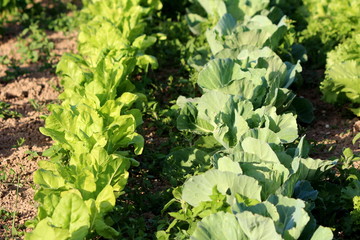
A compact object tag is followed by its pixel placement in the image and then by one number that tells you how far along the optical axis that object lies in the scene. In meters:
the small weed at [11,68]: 5.79
